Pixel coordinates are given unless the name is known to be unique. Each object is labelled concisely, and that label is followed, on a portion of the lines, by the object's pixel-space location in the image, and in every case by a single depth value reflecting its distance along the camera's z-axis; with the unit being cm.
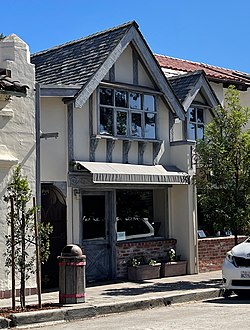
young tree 1145
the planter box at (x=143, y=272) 1634
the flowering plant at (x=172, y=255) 1748
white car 1339
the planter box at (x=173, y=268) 1708
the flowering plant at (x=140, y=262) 1657
